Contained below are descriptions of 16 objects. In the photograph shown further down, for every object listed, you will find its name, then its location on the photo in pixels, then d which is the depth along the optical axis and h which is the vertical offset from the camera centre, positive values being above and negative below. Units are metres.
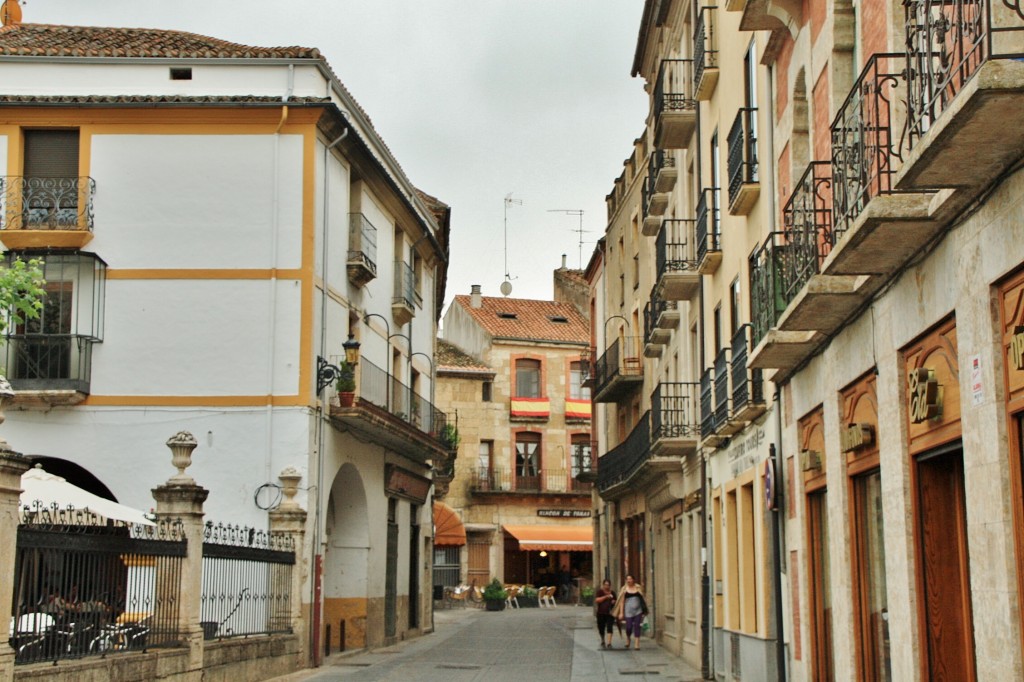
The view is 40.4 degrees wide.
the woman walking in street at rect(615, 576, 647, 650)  28.81 -0.70
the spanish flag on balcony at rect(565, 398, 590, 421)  63.56 +7.38
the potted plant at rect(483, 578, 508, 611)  51.69 -0.87
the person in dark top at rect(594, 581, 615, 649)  29.73 -0.77
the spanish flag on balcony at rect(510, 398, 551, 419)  62.66 +7.35
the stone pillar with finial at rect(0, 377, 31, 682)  11.92 +0.54
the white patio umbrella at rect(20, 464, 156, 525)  17.67 +1.01
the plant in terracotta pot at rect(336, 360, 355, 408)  25.02 +3.35
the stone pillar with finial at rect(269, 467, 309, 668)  22.67 +0.55
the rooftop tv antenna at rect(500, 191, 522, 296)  69.56 +14.11
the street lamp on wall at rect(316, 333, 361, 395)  24.14 +3.63
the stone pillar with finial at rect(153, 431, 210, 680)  17.25 +0.24
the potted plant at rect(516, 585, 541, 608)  54.56 -1.00
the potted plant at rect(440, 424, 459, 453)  49.74 +5.10
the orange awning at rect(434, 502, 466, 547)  57.22 +1.87
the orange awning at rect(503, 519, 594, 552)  59.91 +1.51
